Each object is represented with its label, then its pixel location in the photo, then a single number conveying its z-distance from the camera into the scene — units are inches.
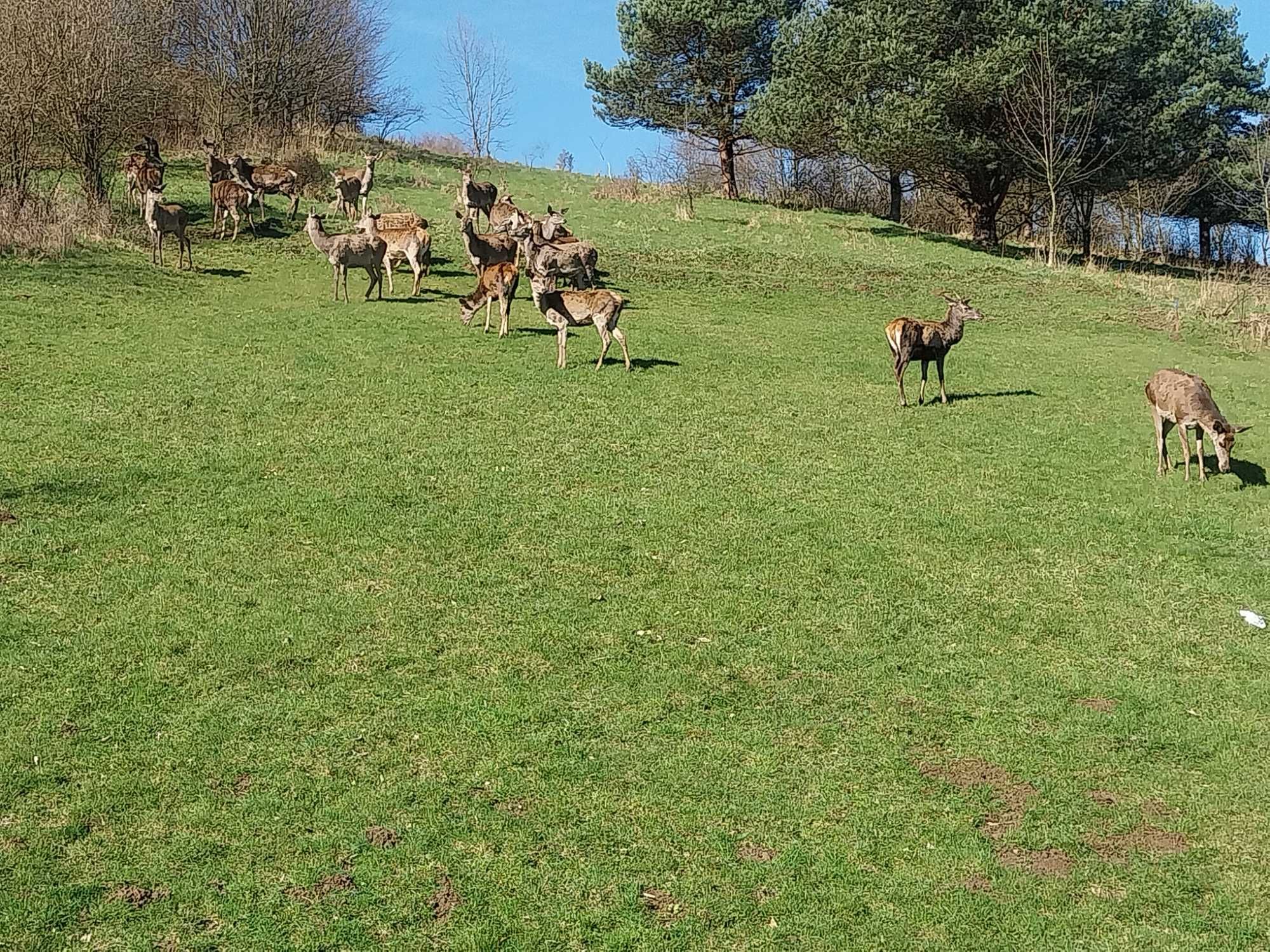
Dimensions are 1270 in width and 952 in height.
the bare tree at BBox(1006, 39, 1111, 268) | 1378.0
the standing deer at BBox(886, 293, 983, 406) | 654.5
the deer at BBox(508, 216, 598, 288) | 854.5
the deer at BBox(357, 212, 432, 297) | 872.3
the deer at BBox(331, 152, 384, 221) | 1081.4
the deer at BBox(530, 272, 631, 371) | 676.7
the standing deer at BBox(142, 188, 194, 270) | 860.0
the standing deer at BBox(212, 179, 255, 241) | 1017.5
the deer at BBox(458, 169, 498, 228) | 1027.3
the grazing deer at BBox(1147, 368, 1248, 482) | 562.9
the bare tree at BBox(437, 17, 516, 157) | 2112.2
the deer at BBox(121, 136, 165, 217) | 1026.7
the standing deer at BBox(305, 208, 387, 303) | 815.7
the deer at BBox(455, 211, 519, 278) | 850.8
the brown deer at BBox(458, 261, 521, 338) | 768.3
